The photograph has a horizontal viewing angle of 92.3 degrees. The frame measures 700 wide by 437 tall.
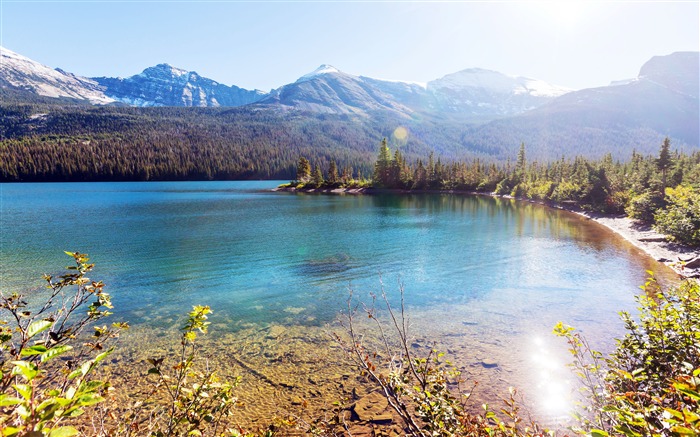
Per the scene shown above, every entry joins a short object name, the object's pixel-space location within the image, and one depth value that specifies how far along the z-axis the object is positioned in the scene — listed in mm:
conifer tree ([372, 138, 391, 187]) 123062
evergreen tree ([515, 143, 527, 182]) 111312
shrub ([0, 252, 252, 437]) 1917
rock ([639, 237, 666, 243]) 35559
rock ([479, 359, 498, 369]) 12992
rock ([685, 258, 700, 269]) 24891
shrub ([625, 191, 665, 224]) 45478
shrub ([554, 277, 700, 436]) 5980
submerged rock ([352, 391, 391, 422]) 10266
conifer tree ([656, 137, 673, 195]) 55281
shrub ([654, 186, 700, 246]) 30625
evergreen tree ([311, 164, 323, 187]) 130500
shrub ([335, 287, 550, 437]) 4801
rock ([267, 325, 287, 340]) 15584
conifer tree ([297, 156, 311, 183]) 134875
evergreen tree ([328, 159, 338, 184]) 132875
